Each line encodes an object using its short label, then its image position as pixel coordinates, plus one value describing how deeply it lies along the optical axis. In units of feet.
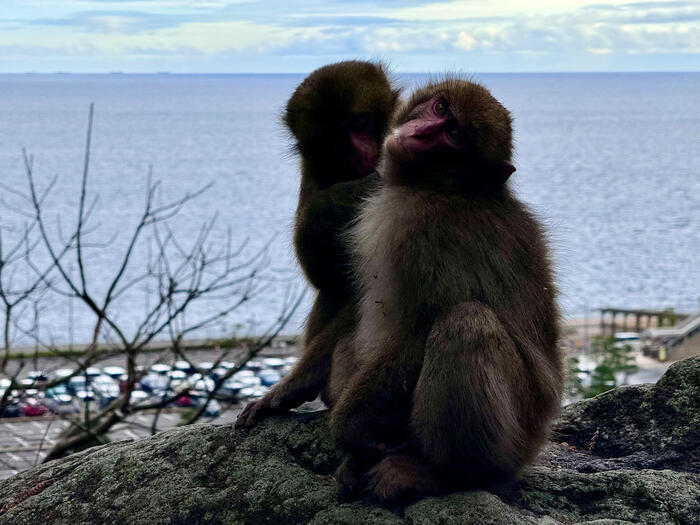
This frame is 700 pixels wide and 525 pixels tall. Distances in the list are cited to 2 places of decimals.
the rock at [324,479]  11.14
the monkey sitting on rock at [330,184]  12.63
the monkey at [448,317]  10.51
